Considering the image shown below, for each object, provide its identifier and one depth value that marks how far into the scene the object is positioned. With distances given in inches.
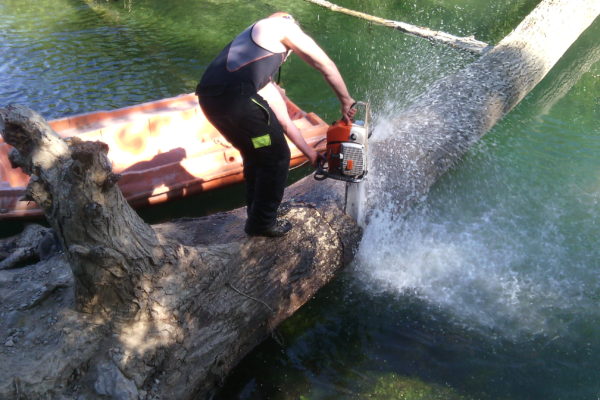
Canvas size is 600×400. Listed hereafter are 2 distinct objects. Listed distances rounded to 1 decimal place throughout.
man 116.4
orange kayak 187.3
